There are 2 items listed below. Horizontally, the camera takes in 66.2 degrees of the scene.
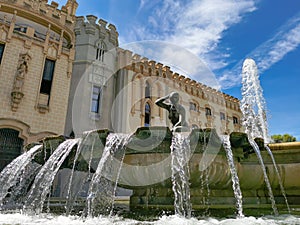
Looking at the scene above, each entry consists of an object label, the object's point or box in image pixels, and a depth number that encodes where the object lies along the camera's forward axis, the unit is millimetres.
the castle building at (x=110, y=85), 17797
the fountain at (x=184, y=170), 4281
